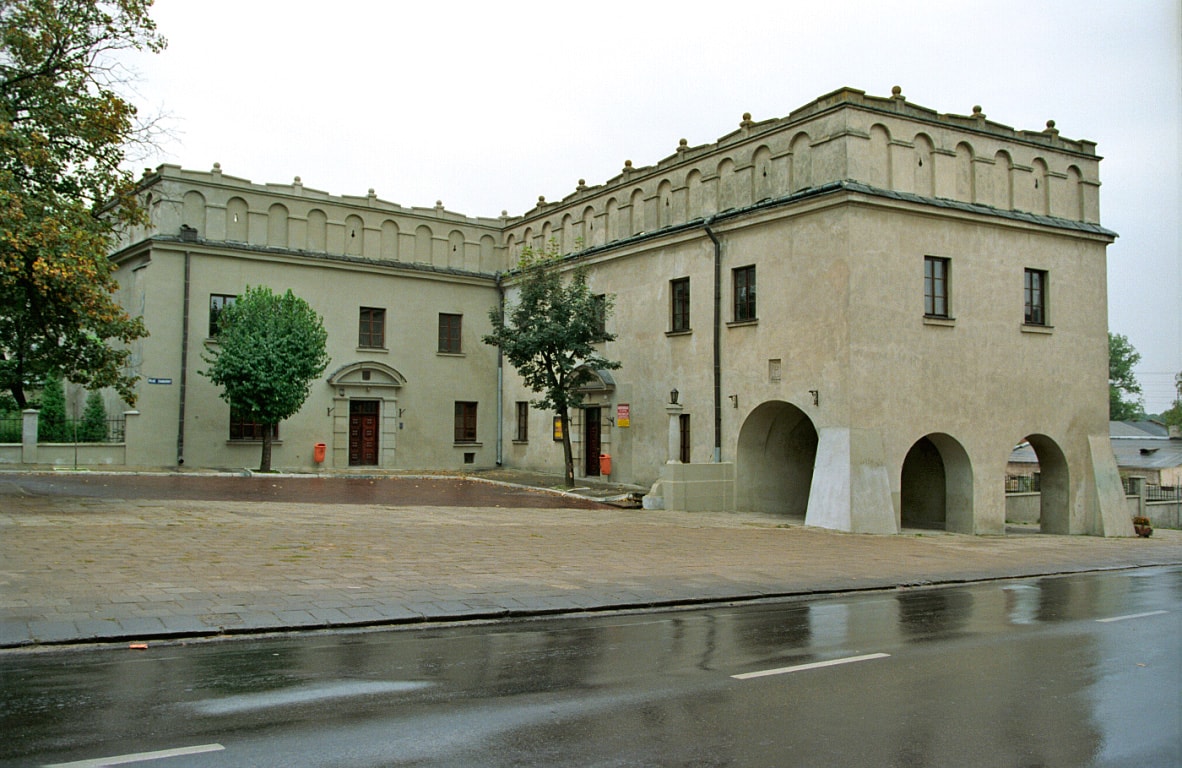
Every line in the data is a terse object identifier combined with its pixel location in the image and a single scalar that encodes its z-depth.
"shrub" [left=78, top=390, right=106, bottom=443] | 30.27
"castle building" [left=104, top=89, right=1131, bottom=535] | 22.17
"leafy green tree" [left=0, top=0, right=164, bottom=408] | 16.09
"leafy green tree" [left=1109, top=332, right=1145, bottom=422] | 101.69
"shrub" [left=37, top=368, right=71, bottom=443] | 29.98
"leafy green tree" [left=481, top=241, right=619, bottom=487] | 27.23
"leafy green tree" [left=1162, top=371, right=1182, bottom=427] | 80.62
